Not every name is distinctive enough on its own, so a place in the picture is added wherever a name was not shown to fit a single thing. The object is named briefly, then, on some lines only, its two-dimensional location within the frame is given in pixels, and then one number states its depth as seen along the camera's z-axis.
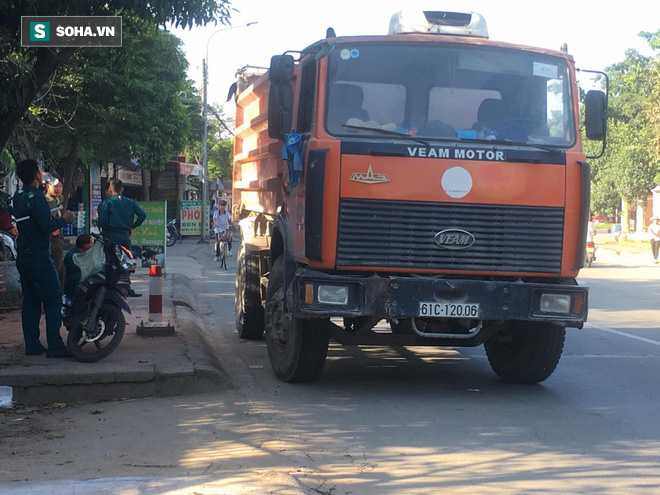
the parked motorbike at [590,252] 27.25
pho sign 35.12
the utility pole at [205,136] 37.50
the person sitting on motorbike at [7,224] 12.39
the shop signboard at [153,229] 17.92
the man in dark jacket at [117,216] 12.41
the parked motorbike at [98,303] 8.14
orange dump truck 7.00
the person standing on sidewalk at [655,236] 29.84
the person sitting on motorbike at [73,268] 8.86
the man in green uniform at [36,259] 8.15
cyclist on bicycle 24.03
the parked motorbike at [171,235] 34.06
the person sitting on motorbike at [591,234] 28.03
